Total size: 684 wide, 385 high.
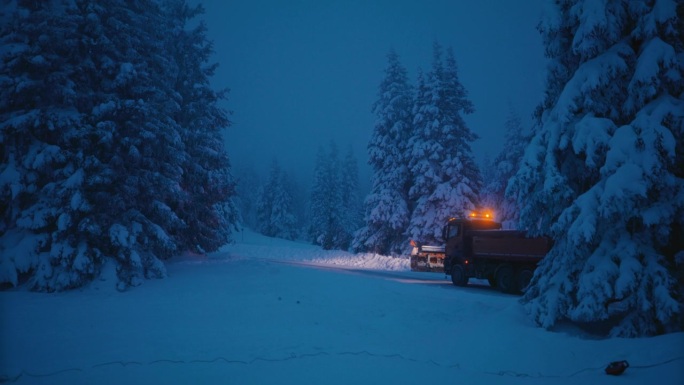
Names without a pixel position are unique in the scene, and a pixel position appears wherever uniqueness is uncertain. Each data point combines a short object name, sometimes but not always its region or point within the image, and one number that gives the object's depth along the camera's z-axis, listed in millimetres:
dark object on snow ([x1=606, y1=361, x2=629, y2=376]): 6707
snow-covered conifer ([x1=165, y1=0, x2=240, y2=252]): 19453
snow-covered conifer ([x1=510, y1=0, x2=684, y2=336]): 7859
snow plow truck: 17250
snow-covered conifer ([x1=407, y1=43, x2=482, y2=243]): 28953
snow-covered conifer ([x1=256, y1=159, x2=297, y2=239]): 72250
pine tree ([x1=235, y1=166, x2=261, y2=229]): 96688
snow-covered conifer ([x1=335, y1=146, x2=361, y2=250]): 62375
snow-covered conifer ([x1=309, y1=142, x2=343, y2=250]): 59219
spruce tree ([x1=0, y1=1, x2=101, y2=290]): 12516
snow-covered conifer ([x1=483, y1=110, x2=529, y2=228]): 34469
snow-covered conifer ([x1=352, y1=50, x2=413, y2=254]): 31250
